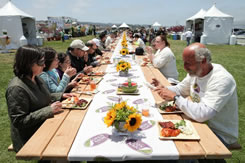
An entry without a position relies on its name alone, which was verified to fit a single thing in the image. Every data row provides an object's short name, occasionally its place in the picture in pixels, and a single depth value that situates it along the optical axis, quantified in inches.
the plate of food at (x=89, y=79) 126.1
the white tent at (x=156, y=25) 1240.5
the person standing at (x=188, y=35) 668.1
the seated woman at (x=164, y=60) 166.2
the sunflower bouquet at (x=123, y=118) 58.0
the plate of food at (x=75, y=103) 83.9
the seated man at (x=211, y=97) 68.5
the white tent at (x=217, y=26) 682.2
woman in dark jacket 69.6
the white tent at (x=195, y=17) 755.5
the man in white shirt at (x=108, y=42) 407.5
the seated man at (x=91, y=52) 211.6
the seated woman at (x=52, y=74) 106.3
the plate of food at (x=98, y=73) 145.8
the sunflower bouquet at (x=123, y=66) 137.8
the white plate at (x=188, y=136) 58.3
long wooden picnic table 52.6
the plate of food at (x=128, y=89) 100.7
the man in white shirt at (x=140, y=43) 345.0
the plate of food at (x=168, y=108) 77.7
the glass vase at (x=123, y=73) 142.2
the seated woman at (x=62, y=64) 126.0
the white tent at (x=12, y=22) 566.9
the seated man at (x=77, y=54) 157.8
